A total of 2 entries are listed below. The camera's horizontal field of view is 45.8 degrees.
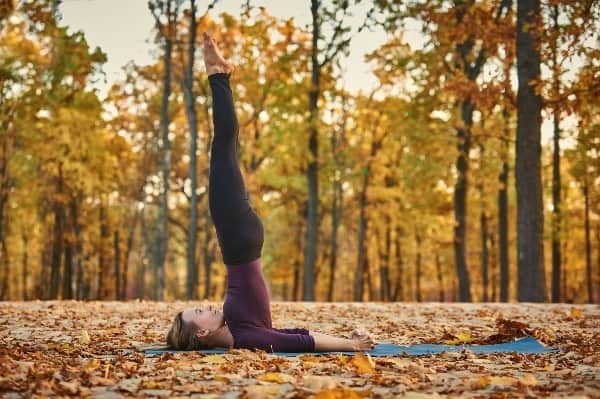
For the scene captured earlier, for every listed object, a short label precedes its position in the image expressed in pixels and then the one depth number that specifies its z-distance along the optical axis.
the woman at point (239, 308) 6.05
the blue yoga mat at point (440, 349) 5.95
